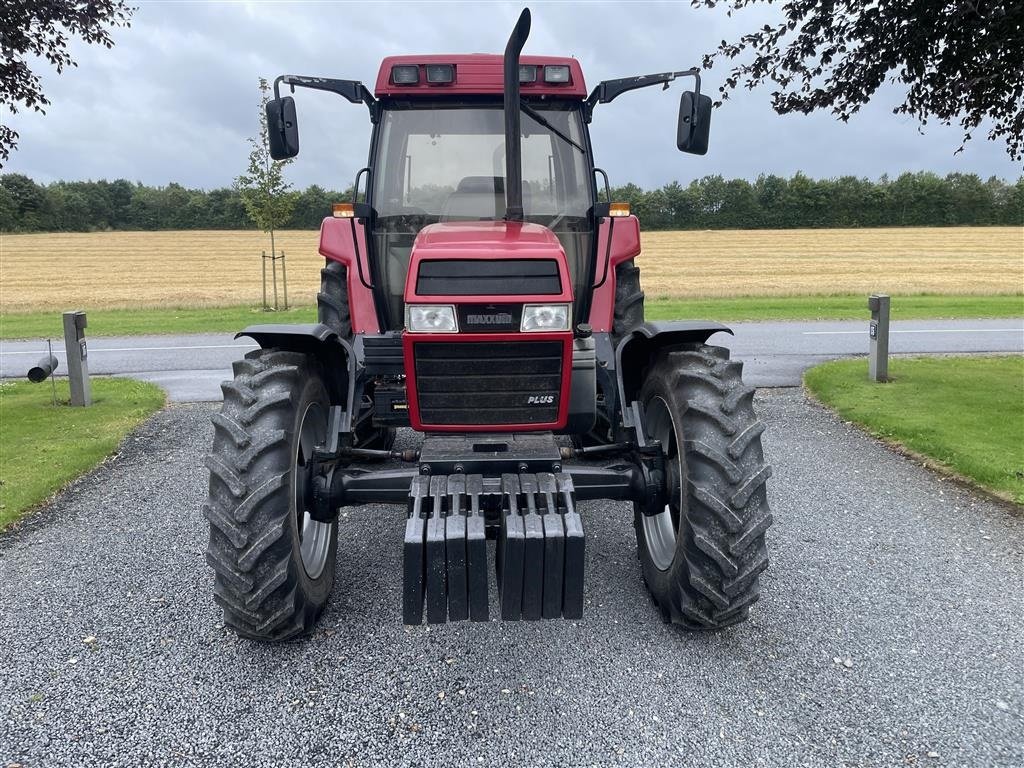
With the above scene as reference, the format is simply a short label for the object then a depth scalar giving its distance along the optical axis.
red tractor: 2.92
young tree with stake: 18.42
